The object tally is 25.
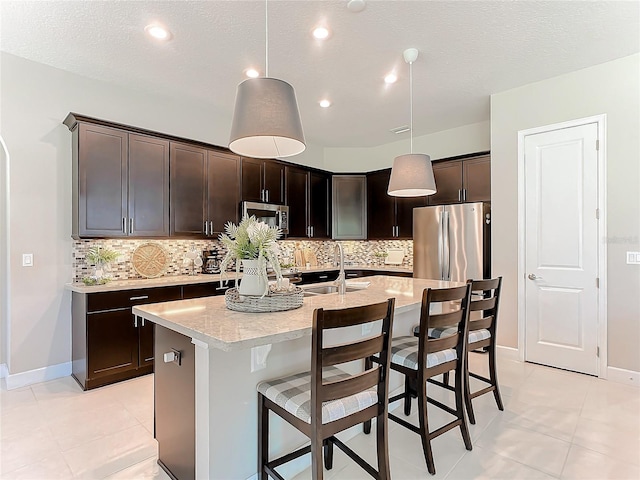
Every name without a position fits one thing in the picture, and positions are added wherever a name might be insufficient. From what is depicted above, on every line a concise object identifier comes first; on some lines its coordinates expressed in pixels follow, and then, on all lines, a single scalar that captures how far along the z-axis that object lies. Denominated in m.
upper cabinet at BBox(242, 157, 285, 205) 4.59
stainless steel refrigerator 4.16
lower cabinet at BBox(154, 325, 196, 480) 1.67
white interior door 3.38
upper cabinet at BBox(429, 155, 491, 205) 4.47
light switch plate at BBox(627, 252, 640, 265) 3.13
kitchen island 1.50
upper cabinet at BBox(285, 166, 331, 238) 5.22
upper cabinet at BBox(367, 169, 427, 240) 5.35
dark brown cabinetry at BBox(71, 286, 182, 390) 3.10
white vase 1.91
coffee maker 4.31
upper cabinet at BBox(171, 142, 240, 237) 3.91
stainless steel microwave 4.58
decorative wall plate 3.80
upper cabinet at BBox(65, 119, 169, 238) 3.28
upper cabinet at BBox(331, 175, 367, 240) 5.89
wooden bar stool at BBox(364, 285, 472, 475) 1.96
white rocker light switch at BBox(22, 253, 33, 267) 3.22
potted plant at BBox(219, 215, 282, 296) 1.87
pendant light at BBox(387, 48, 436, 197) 2.86
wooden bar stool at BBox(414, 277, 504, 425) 2.37
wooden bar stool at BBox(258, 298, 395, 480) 1.42
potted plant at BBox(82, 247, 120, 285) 3.32
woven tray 1.89
